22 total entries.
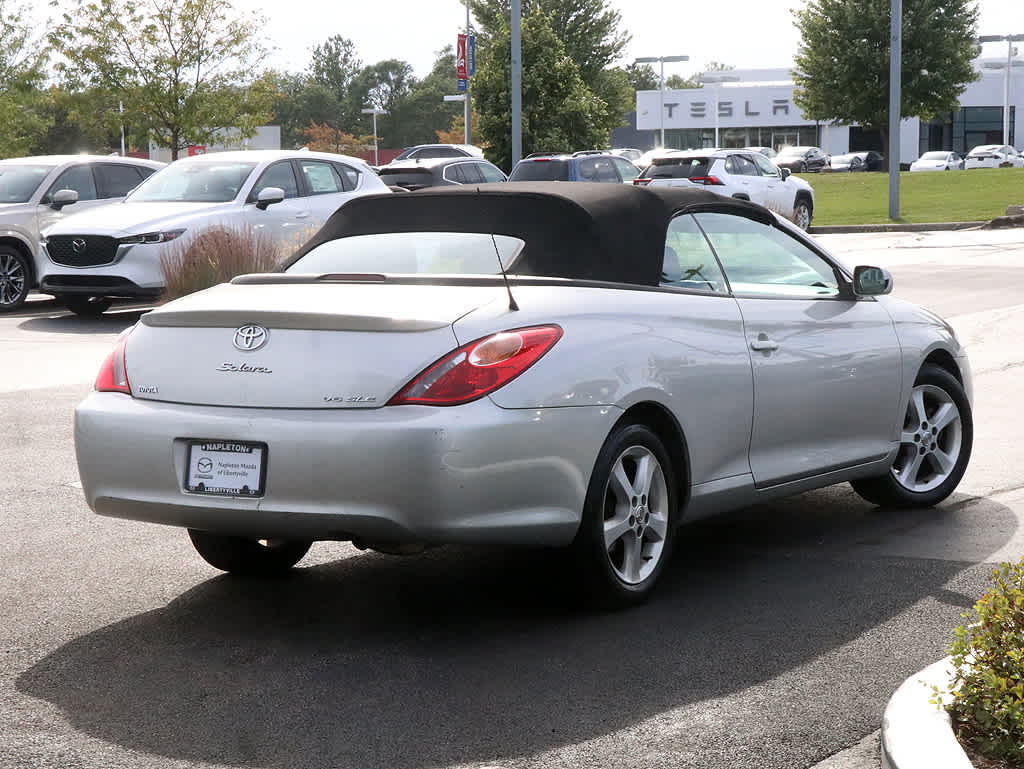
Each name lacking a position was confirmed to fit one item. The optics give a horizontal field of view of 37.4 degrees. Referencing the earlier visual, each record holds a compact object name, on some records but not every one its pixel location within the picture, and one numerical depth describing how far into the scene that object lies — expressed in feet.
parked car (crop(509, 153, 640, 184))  88.69
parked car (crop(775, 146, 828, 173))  232.73
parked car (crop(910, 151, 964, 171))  236.63
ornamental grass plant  52.08
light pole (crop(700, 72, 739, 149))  318.04
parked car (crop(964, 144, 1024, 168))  234.79
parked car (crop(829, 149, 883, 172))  245.45
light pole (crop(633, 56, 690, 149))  231.09
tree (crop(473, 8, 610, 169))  131.75
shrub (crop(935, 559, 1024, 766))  11.76
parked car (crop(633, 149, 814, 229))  92.48
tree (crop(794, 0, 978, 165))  189.57
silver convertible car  15.76
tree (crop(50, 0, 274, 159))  109.91
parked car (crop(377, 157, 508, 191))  87.30
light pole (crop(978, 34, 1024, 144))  226.58
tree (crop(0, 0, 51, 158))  106.63
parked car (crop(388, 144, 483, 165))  142.20
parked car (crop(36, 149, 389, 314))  52.54
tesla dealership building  289.12
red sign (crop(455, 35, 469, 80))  163.22
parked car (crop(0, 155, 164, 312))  58.13
